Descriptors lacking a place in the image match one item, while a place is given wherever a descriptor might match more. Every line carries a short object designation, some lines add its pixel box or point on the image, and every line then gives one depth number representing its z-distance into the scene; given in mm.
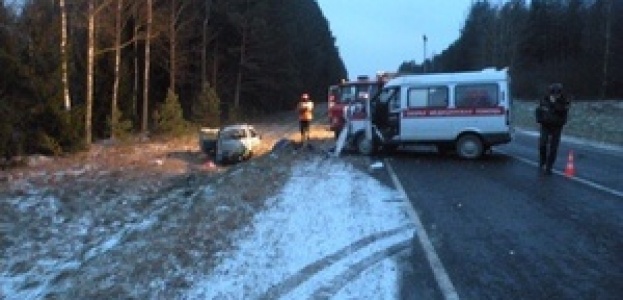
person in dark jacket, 16516
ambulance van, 19953
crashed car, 28562
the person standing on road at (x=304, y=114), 26094
